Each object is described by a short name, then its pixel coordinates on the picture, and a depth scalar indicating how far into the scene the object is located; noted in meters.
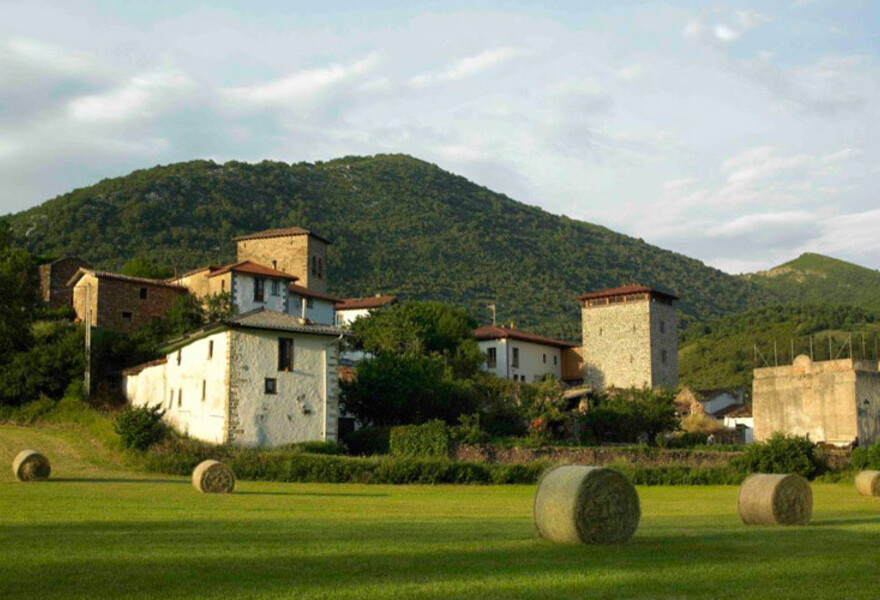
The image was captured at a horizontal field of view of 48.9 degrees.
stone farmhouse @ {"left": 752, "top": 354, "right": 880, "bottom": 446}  57.19
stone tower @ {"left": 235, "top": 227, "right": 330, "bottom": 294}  86.06
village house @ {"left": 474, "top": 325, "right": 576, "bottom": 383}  78.44
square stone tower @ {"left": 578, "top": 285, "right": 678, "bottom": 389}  83.31
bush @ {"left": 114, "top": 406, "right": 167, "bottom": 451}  38.69
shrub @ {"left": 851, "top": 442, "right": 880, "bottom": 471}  45.66
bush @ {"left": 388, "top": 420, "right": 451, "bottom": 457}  45.19
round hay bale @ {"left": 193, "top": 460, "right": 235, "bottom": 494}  27.88
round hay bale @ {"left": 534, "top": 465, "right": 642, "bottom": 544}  16.67
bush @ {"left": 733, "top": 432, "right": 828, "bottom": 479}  44.34
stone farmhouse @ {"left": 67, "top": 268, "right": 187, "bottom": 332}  59.12
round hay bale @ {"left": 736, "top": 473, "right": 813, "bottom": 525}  20.48
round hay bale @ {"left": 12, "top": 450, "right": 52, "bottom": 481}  30.36
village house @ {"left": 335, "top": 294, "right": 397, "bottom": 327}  78.69
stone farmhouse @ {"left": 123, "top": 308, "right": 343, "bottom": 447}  43.97
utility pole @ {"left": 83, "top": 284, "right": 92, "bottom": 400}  50.75
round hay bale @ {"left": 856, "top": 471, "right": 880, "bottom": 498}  32.44
